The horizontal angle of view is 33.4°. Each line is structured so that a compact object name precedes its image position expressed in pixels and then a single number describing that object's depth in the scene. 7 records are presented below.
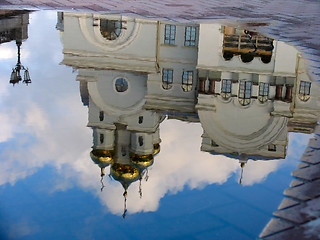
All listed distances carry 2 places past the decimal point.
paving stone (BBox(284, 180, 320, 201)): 3.64
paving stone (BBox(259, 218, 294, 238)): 3.12
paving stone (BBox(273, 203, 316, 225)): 3.28
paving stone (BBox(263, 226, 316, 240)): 3.04
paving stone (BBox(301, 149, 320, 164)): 4.40
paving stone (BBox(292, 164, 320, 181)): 4.00
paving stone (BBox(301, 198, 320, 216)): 3.40
